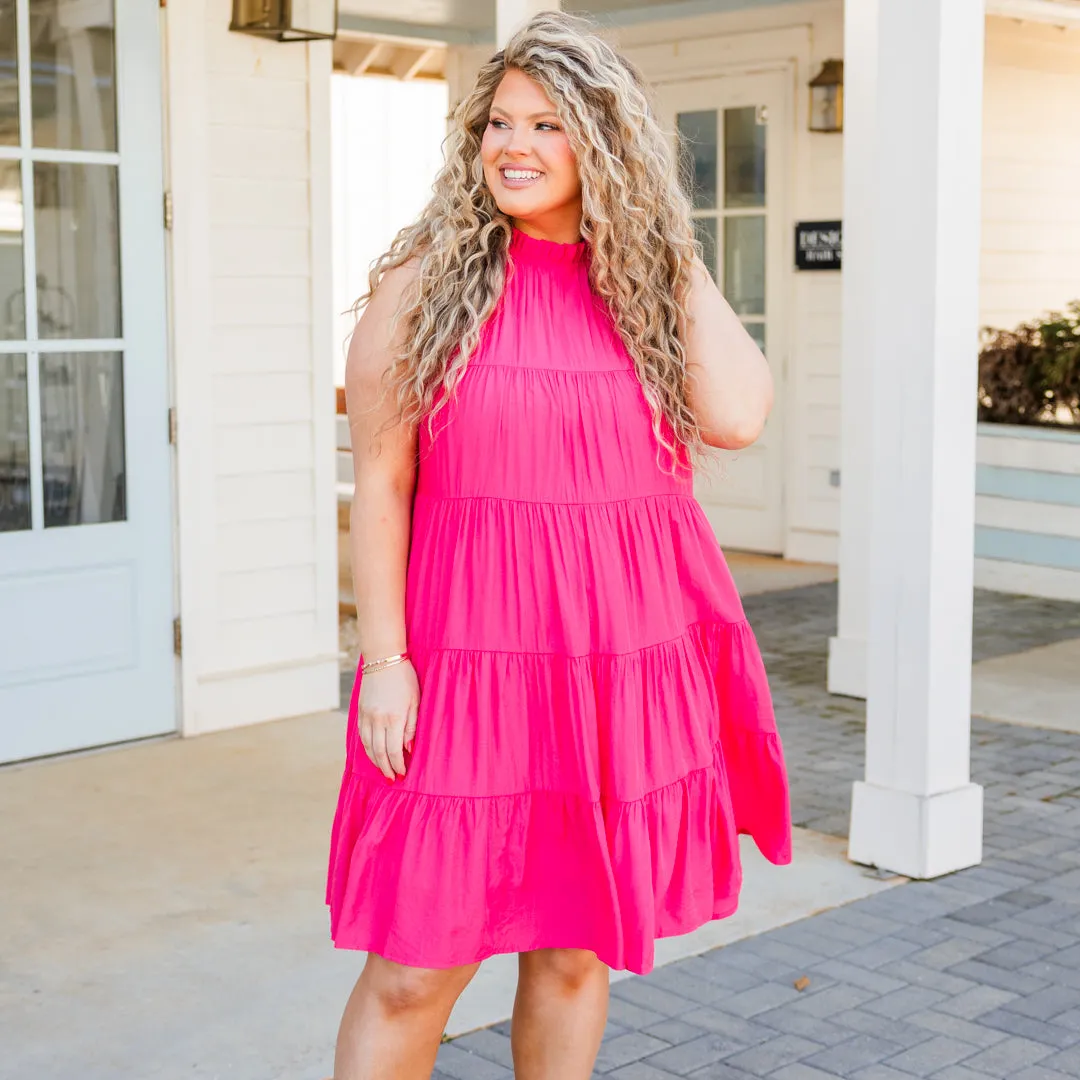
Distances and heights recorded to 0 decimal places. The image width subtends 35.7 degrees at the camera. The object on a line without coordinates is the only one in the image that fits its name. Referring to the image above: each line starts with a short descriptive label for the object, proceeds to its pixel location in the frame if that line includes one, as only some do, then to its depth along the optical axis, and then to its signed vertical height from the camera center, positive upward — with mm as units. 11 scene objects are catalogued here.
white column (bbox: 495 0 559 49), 4570 +1074
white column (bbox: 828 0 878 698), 5539 +279
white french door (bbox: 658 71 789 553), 8664 +981
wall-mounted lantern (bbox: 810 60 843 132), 8195 +1505
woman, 2082 -186
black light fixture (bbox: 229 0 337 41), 4961 +1154
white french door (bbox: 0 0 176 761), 4711 +81
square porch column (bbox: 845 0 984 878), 3727 -70
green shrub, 8062 +141
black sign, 8352 +805
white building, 3799 +59
